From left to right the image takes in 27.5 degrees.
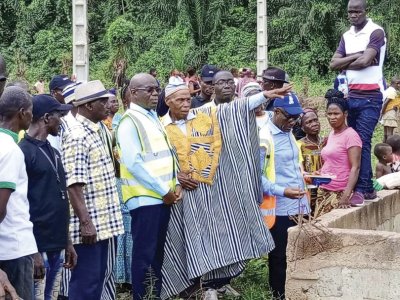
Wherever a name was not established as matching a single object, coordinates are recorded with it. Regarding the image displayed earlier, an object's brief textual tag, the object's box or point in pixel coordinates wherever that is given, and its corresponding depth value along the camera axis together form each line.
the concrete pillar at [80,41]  9.93
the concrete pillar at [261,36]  16.12
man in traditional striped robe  6.02
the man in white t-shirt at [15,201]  3.71
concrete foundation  5.14
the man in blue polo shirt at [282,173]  6.21
